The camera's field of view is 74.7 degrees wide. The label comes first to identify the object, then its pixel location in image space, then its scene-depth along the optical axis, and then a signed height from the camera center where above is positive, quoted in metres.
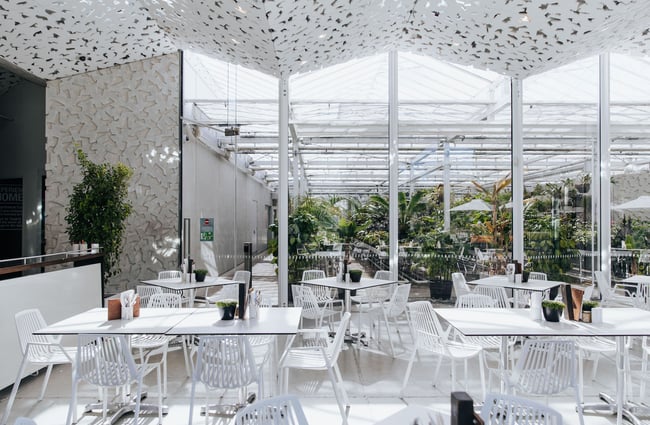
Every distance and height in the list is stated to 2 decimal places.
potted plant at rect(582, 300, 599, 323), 3.51 -0.76
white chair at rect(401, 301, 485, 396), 3.63 -1.08
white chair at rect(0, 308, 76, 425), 3.35 -1.11
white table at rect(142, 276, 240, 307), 5.36 -0.89
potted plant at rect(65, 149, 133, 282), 6.40 +0.15
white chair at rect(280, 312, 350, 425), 3.27 -1.15
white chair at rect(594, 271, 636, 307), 5.91 -1.14
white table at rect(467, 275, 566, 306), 5.34 -0.88
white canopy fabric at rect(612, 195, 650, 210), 7.15 +0.23
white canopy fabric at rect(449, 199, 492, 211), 7.00 +0.19
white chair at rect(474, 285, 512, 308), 5.26 -0.98
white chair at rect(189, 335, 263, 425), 2.91 -1.01
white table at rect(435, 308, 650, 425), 3.19 -0.87
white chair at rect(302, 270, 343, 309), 5.89 -1.05
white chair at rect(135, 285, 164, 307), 5.59 -0.98
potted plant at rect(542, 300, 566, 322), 3.51 -0.76
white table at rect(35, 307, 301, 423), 3.19 -0.86
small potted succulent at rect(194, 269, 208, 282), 5.81 -0.79
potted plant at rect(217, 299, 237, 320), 3.53 -0.76
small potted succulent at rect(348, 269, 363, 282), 5.79 -0.79
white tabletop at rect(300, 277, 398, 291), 5.41 -0.88
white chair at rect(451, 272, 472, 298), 5.79 -0.92
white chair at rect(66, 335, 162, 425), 2.98 -1.02
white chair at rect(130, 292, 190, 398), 3.90 -1.15
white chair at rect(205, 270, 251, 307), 5.43 -0.99
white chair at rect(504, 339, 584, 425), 2.88 -1.01
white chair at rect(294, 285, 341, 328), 5.00 -1.04
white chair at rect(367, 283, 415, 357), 5.18 -1.05
